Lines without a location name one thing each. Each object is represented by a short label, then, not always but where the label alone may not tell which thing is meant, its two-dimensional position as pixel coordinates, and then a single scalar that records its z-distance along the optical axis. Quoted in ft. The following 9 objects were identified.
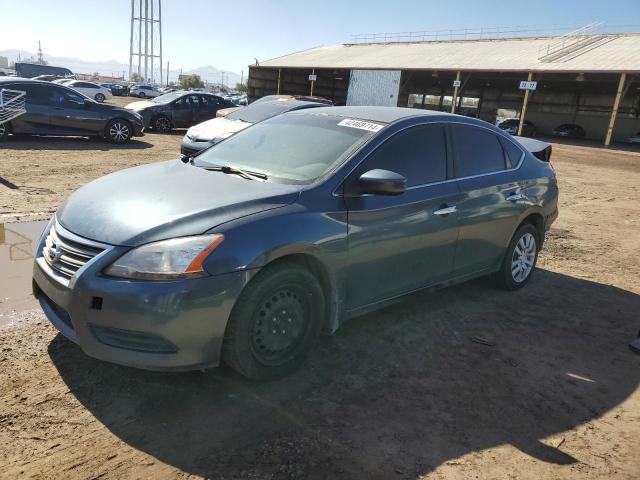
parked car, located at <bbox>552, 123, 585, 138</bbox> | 129.29
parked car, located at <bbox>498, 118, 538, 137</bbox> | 119.29
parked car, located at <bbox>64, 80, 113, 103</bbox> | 118.73
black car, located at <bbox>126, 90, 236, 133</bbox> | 57.16
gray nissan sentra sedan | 9.06
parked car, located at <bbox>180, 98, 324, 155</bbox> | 34.91
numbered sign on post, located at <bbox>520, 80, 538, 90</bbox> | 97.38
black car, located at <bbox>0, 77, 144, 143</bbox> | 40.09
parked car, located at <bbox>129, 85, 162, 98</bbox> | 171.53
